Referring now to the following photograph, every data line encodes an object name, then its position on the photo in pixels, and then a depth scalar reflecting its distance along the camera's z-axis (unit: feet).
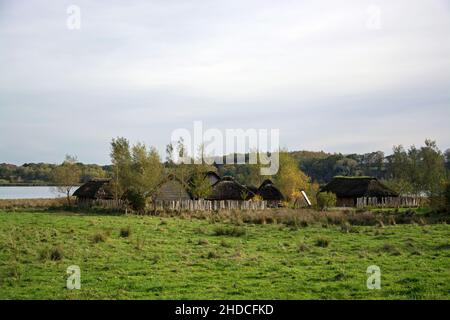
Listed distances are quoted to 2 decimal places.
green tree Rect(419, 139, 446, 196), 189.88
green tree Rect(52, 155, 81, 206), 203.41
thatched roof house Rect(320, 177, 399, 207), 206.39
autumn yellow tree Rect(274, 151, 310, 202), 217.56
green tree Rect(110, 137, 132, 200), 173.78
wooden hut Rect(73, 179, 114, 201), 197.80
